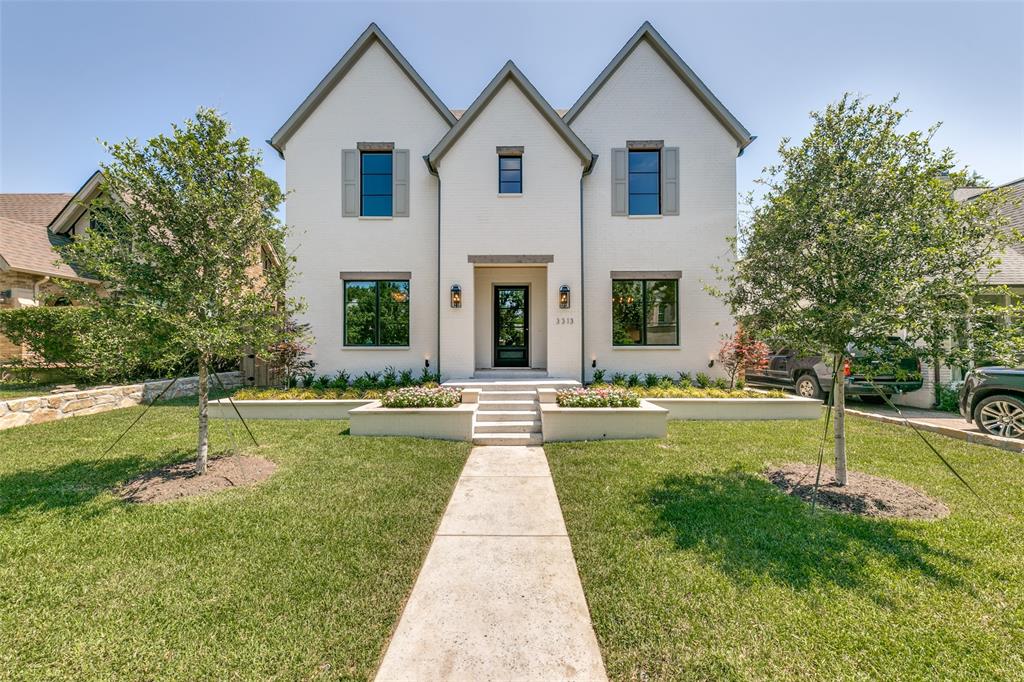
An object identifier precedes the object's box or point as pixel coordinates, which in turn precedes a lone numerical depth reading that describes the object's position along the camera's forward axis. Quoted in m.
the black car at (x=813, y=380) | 10.20
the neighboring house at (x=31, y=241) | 13.62
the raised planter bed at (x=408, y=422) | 7.29
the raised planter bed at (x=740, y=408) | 8.69
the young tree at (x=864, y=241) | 4.10
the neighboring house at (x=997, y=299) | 10.48
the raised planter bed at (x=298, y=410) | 8.77
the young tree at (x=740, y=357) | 10.24
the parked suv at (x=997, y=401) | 6.74
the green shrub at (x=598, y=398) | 7.43
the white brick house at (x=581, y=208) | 11.45
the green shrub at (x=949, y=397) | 9.88
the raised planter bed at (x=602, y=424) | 7.18
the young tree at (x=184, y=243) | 4.74
